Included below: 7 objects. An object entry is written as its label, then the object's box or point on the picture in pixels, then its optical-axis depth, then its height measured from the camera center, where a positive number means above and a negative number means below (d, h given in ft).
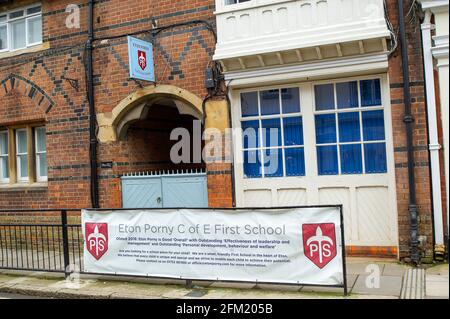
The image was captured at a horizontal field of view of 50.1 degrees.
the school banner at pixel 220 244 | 19.93 -2.84
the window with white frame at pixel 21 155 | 37.32 +2.72
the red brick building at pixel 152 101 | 25.35 +5.38
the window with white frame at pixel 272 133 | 28.22 +2.67
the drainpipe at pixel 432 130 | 24.23 +2.02
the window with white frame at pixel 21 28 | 36.19 +12.39
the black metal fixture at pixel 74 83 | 33.73 +7.31
